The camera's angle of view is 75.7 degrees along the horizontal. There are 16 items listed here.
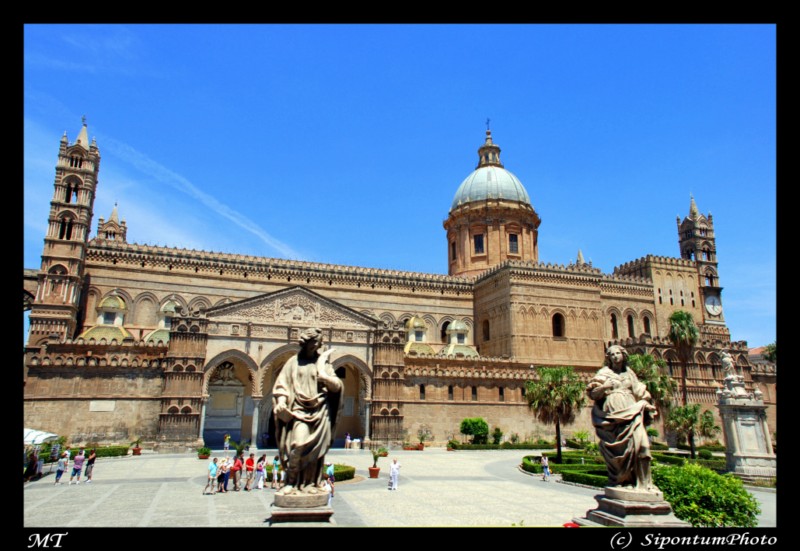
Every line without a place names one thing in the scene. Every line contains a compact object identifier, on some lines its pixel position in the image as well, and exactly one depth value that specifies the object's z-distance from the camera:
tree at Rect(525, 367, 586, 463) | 28.00
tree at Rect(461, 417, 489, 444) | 35.66
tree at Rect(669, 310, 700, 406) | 41.91
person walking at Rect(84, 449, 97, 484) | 18.97
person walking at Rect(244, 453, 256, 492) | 18.02
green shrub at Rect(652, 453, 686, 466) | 27.00
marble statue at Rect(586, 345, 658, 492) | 7.39
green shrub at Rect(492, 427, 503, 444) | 36.69
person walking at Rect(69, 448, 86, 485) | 18.64
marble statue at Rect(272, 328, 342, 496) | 6.31
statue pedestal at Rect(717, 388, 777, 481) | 23.09
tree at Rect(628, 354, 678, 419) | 32.12
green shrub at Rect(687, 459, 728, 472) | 24.83
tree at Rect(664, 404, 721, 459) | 30.39
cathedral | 31.05
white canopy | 22.14
